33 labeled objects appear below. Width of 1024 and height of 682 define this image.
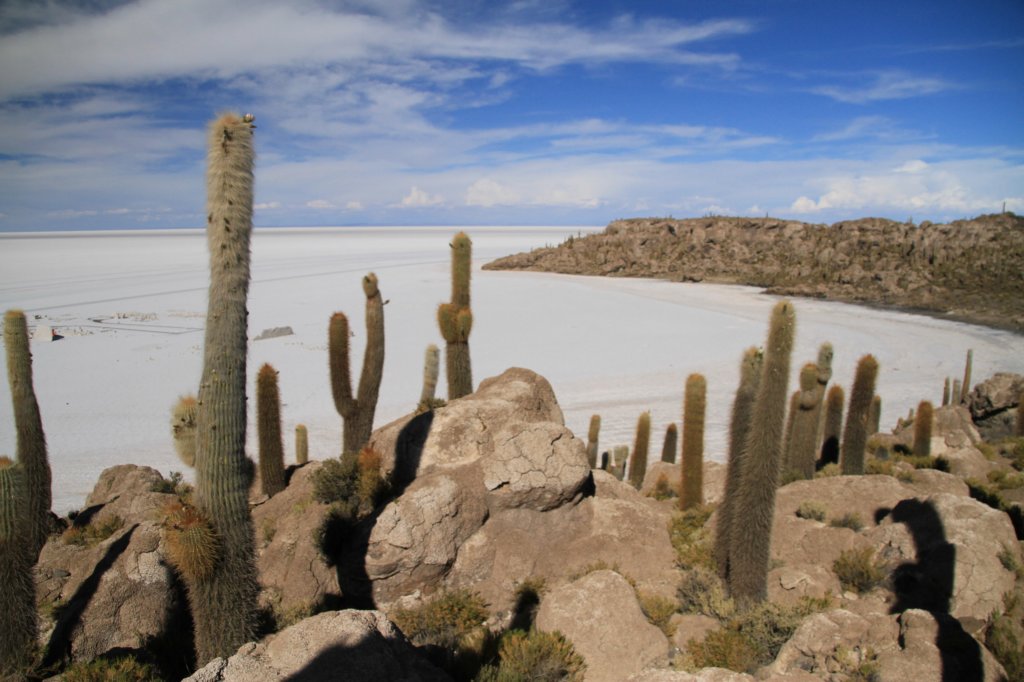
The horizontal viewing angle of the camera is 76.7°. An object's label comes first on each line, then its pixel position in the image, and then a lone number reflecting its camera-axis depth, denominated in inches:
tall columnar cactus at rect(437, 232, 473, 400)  492.1
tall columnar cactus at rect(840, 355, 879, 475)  520.4
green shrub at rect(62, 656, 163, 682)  200.5
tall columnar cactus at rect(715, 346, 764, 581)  309.0
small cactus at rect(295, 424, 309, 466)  553.1
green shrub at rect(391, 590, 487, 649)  267.8
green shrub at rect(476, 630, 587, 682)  218.2
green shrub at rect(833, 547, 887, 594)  297.0
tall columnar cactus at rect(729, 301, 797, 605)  289.3
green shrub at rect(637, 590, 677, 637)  271.5
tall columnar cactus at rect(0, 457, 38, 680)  228.5
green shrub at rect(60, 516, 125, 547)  357.1
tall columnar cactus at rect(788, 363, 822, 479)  512.7
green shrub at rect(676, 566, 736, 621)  280.2
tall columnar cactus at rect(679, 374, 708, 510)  415.2
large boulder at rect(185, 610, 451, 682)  173.3
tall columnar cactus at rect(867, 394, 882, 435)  696.4
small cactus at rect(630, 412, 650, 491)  563.5
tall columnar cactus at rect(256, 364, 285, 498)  426.6
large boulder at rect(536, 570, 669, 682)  242.1
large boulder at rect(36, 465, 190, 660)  255.3
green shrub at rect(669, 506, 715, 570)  320.5
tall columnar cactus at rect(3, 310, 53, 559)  390.3
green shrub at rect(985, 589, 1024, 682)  223.6
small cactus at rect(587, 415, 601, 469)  595.5
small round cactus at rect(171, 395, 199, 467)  268.5
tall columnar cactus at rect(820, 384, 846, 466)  581.3
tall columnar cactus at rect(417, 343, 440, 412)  527.5
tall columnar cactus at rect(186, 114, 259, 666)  214.5
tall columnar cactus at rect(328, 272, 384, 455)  473.7
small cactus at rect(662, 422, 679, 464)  607.8
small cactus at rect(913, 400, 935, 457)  591.8
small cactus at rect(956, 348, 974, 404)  837.2
